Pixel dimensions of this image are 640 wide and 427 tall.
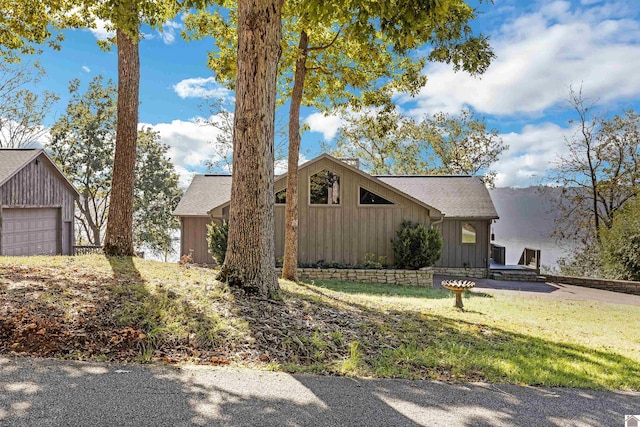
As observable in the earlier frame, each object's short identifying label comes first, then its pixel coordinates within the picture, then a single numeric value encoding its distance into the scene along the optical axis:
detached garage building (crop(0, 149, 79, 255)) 15.00
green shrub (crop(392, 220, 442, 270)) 15.11
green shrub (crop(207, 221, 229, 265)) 14.54
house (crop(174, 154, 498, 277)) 15.95
